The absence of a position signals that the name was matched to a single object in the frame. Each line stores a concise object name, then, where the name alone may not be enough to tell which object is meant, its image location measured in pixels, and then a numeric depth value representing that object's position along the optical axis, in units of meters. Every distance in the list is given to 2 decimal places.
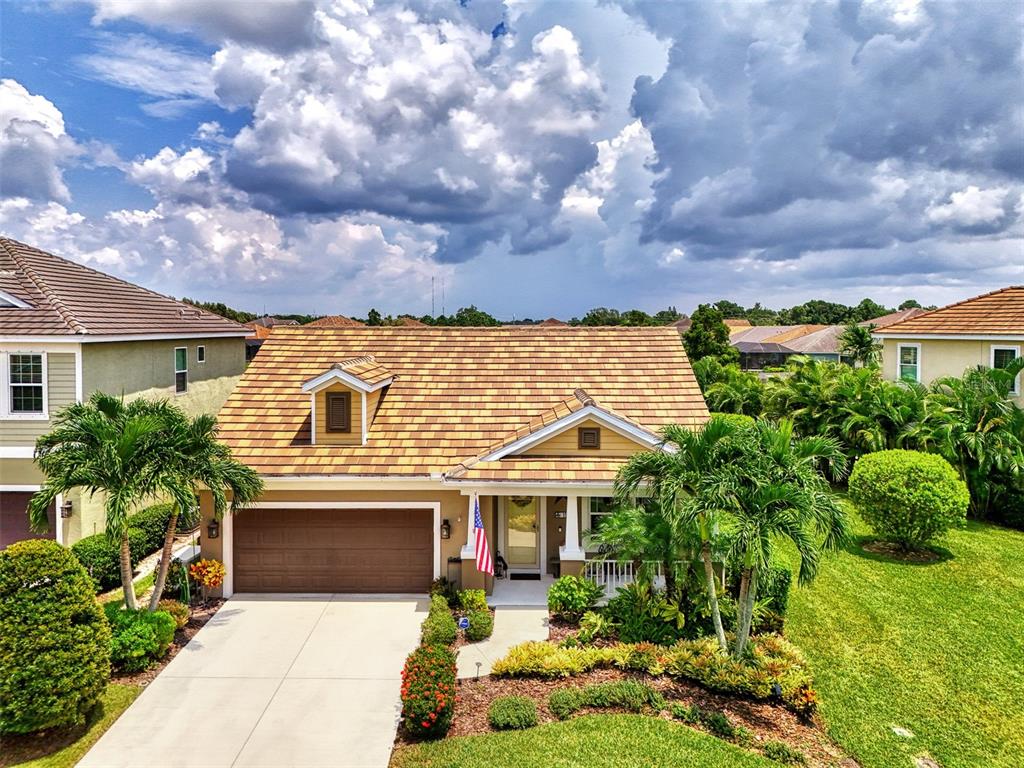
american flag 12.68
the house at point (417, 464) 13.71
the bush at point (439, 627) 11.30
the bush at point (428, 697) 8.73
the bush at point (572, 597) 12.58
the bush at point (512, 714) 8.98
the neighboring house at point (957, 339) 22.00
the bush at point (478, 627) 11.86
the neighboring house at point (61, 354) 15.75
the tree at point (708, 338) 49.03
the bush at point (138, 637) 10.60
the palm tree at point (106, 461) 10.43
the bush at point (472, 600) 12.74
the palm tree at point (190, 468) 10.94
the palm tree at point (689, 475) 10.30
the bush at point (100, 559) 13.96
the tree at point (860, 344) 46.16
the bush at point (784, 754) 8.31
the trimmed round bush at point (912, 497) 15.16
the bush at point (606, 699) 9.38
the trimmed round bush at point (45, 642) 8.41
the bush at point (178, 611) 12.06
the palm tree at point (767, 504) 9.33
